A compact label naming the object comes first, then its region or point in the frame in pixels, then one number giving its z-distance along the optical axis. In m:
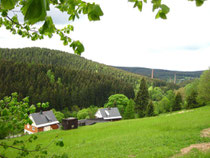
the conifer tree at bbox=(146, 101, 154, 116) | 41.91
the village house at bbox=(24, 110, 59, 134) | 38.16
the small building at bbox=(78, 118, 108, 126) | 36.36
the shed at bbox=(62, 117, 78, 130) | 30.83
